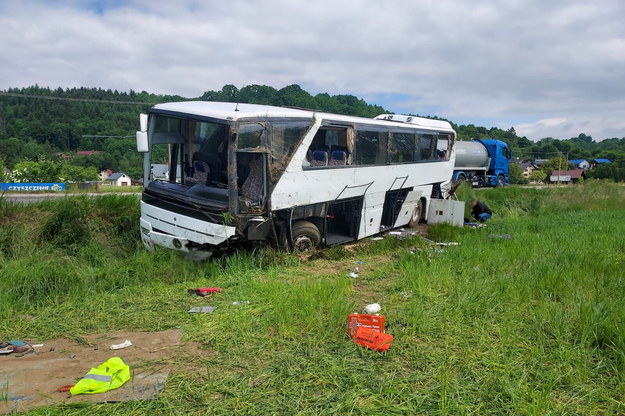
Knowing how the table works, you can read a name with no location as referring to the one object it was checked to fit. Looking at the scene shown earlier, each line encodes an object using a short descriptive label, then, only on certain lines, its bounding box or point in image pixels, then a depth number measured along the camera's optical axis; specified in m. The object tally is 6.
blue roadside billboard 30.30
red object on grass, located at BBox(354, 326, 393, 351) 3.84
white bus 6.79
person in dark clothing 14.22
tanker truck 25.92
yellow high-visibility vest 3.11
